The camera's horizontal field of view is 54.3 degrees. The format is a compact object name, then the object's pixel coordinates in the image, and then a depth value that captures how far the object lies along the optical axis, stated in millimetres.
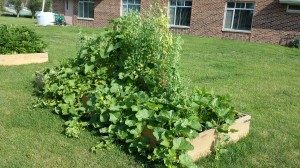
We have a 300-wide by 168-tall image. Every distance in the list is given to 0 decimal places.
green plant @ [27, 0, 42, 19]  39531
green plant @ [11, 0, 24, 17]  39438
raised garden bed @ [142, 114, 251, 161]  3254
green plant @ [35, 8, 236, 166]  3180
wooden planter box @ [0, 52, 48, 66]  7480
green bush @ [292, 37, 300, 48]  14595
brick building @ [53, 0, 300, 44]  15562
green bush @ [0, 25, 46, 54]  7633
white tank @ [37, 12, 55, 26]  22766
